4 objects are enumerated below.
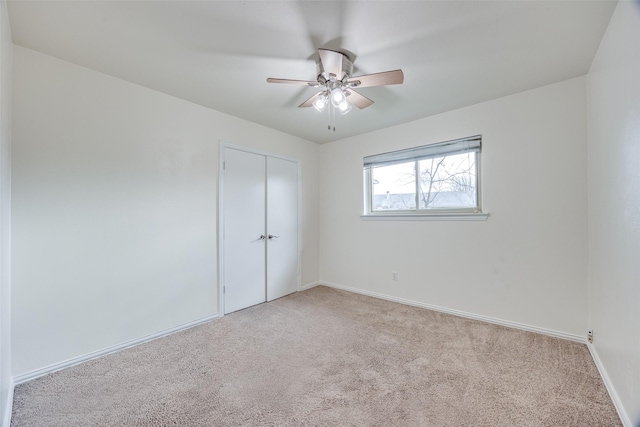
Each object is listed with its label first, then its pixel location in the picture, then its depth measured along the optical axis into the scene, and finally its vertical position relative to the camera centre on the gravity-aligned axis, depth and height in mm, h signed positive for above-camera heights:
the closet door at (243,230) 3180 -217
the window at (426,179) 3037 +425
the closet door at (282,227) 3682 -210
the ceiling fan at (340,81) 1834 +1009
